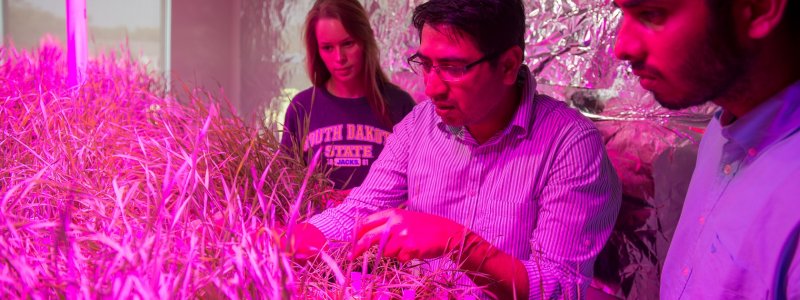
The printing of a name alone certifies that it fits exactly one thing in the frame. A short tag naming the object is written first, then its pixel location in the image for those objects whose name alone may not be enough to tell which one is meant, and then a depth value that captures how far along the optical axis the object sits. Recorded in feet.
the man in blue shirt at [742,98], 2.12
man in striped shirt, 3.49
